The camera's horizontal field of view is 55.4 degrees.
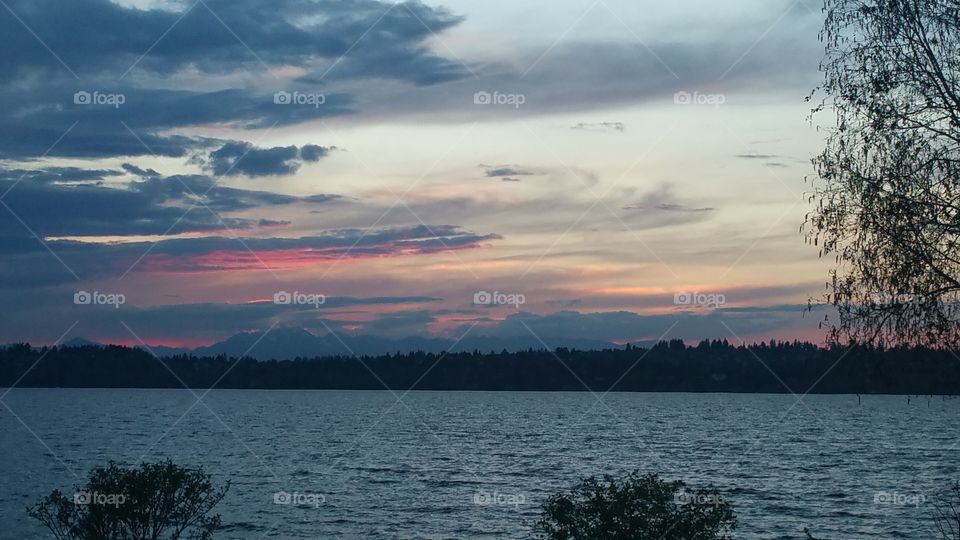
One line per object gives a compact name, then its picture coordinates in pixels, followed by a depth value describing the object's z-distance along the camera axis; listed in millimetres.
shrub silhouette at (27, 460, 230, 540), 23703
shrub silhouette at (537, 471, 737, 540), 19422
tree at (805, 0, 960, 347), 15766
